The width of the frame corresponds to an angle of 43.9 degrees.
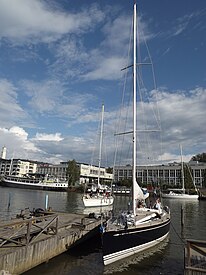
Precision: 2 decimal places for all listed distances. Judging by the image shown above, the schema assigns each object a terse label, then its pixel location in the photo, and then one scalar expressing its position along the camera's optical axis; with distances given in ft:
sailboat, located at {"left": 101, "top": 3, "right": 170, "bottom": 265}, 54.60
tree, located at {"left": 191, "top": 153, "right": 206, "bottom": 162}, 586.61
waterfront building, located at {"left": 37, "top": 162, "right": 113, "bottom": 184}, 595.88
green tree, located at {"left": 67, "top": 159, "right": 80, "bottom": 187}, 468.75
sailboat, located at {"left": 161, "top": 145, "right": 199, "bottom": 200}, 292.81
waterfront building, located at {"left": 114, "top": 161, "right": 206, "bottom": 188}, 503.61
